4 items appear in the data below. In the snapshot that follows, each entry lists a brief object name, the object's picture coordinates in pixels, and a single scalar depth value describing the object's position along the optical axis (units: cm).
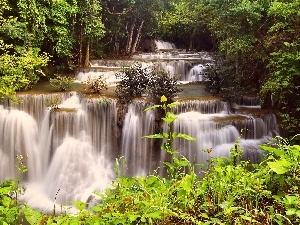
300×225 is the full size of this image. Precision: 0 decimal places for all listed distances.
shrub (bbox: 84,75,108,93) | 1134
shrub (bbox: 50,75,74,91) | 1149
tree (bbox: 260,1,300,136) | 909
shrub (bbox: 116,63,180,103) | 1030
